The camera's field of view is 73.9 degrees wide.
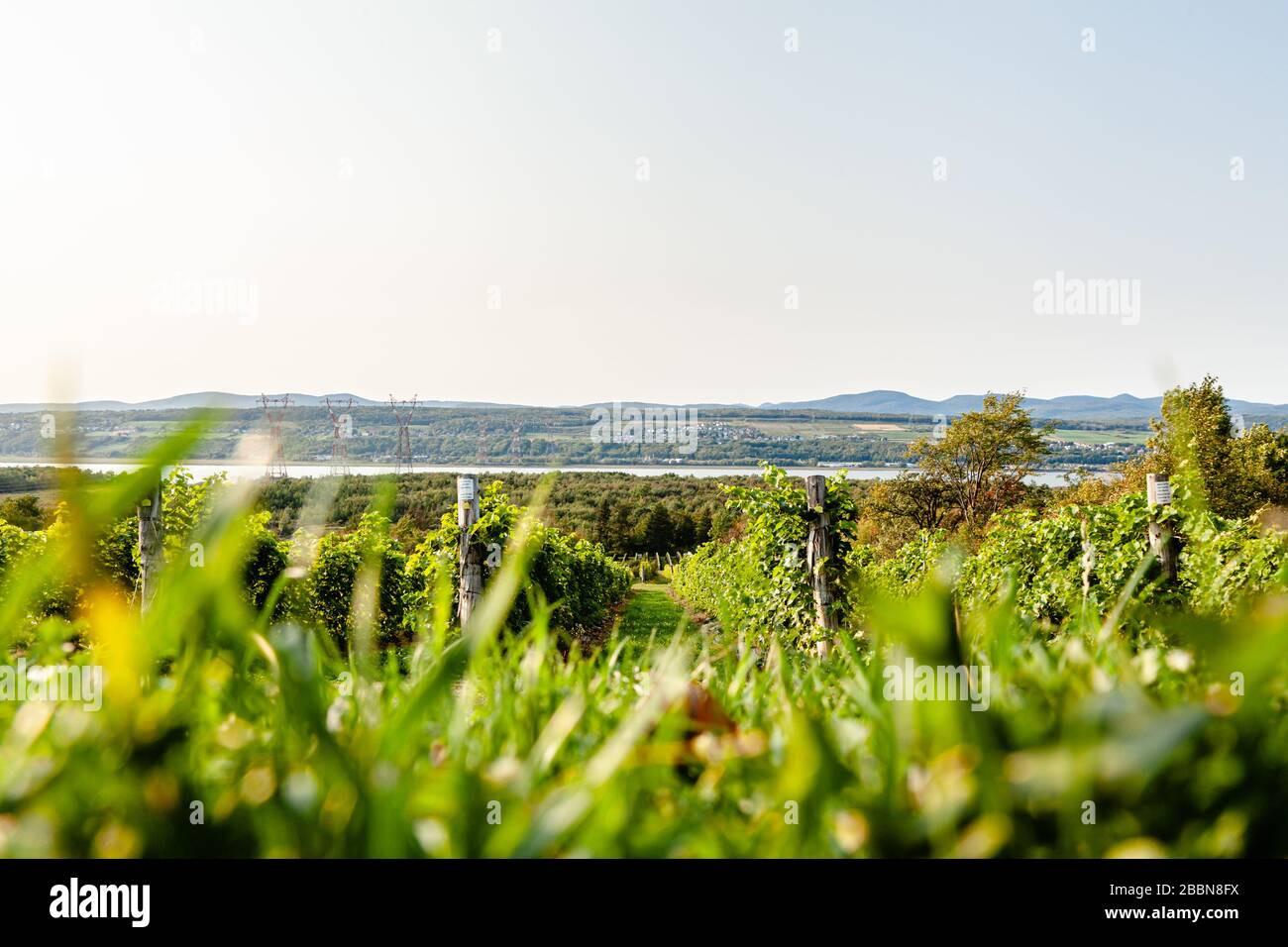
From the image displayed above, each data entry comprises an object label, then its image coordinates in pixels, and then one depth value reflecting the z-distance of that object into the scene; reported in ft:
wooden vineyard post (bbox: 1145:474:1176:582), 26.35
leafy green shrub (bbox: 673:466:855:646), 33.76
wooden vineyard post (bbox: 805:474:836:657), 31.76
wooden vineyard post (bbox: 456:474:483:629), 33.50
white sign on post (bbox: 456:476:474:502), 34.22
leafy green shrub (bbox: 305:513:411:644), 49.06
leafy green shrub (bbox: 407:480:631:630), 44.65
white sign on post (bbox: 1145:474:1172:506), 26.99
